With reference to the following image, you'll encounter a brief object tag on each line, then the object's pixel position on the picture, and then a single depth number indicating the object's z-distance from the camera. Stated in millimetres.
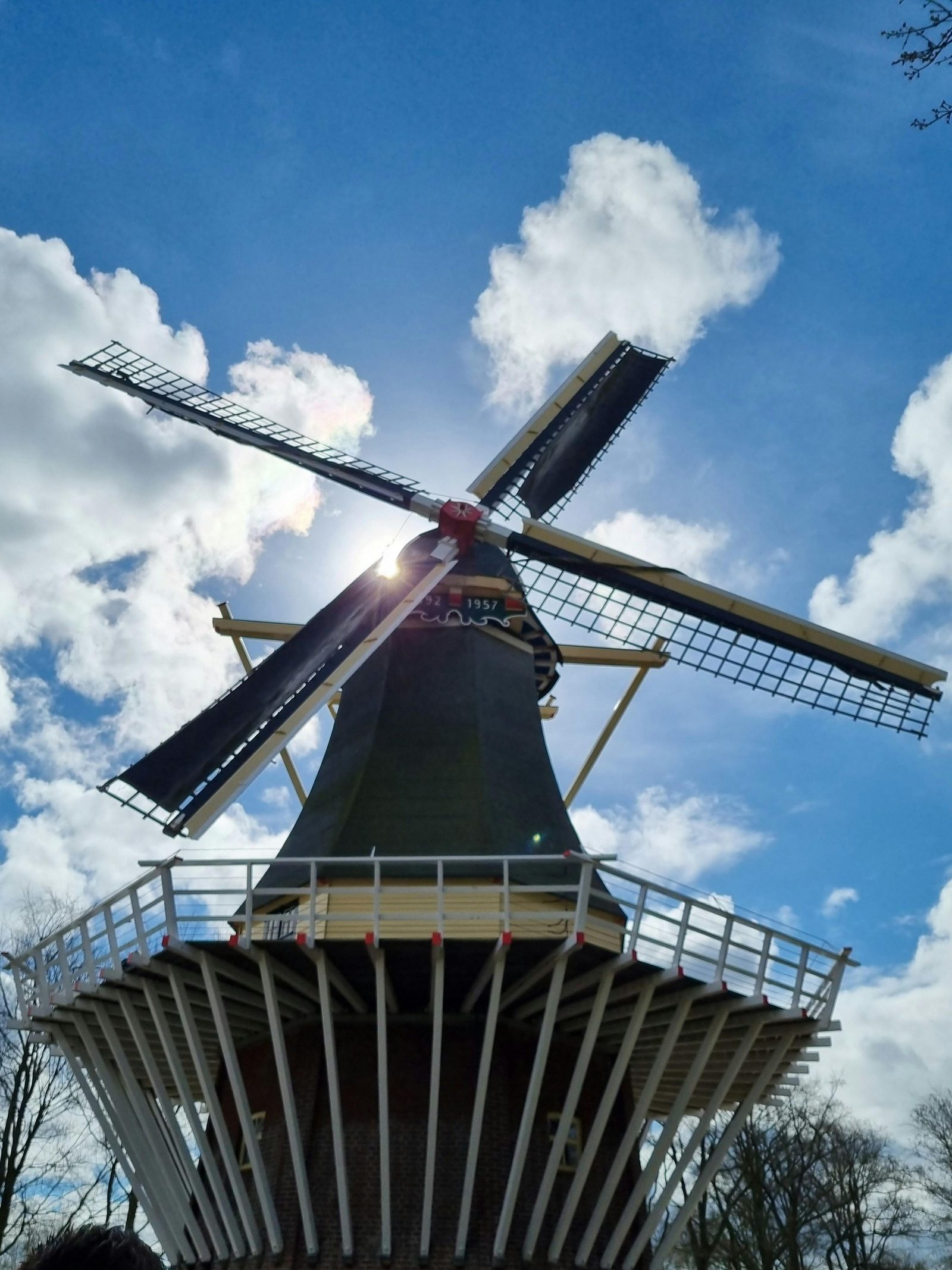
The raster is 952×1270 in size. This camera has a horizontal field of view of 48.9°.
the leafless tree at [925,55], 5191
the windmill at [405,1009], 11148
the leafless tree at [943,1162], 27312
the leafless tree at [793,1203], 24500
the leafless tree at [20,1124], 19312
